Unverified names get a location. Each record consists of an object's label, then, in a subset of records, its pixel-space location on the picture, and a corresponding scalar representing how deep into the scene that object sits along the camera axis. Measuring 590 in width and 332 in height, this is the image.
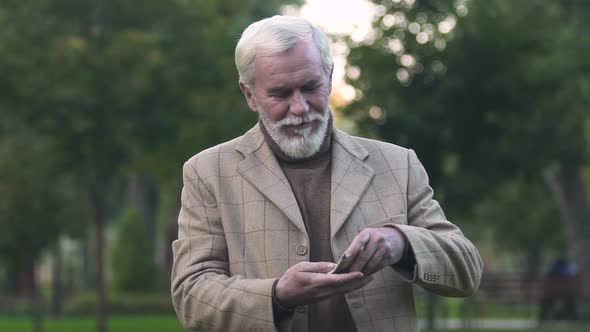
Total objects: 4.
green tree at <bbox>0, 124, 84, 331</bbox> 22.61
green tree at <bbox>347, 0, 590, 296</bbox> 18.91
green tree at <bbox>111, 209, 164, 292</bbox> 37.53
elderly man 3.62
